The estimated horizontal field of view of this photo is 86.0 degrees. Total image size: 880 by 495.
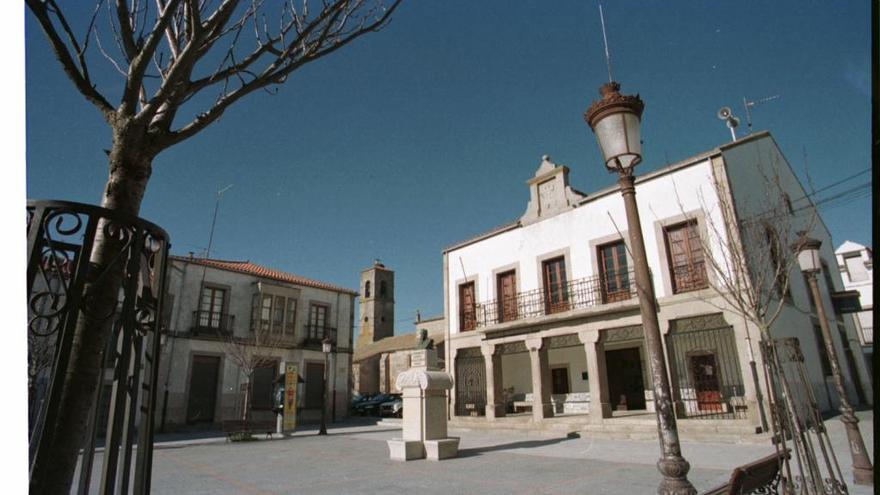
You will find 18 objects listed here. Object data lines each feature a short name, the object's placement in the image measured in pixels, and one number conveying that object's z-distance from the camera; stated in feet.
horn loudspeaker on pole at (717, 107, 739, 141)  49.75
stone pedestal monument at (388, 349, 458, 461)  29.35
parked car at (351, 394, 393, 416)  93.61
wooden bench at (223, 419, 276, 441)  46.01
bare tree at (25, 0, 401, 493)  6.25
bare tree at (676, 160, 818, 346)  17.76
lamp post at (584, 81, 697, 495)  11.66
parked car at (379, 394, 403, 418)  85.87
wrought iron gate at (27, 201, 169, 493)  6.06
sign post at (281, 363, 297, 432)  51.08
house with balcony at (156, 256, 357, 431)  64.80
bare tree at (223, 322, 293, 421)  64.03
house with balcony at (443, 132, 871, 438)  40.09
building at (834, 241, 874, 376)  97.35
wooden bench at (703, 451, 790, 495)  10.22
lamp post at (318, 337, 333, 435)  51.22
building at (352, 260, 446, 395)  120.57
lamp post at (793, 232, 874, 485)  18.95
